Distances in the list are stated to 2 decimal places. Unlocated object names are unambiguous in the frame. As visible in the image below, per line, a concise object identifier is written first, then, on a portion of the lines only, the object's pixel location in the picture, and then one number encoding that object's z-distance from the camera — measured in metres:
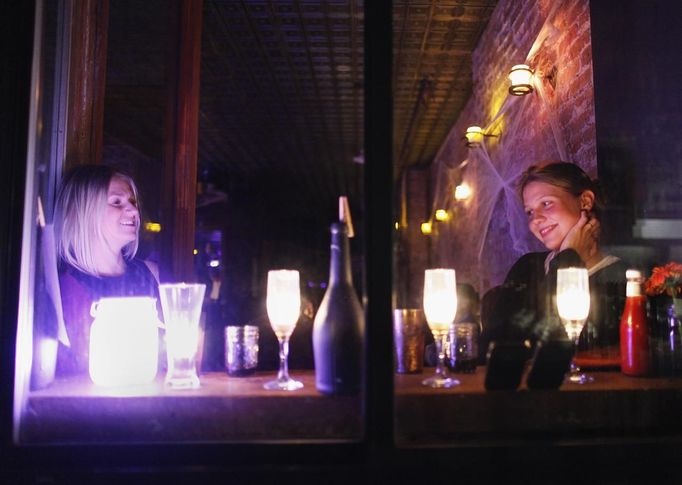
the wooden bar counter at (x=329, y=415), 1.35
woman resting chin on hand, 2.08
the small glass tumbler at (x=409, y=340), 1.64
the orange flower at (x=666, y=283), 1.73
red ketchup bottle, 1.61
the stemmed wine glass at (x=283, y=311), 1.49
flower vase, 1.62
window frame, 1.32
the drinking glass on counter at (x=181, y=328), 1.45
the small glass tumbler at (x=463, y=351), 1.65
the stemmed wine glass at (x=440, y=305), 1.61
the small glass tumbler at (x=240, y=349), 1.59
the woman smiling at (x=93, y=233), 2.00
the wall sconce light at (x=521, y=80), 3.58
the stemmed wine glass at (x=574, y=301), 1.62
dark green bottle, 1.37
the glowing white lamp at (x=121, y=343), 1.46
